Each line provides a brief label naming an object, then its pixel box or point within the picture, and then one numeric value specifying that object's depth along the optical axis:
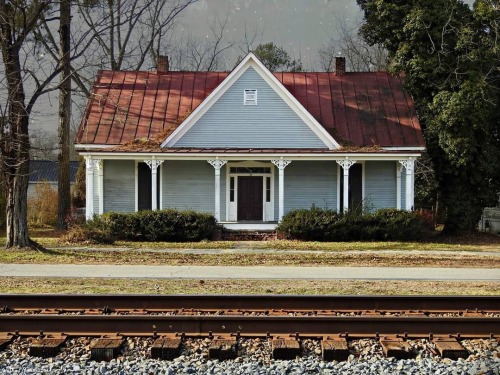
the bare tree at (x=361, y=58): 48.72
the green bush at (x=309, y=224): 22.52
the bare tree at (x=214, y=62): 48.91
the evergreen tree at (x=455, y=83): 24.45
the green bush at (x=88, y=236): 20.94
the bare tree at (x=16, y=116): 17.77
